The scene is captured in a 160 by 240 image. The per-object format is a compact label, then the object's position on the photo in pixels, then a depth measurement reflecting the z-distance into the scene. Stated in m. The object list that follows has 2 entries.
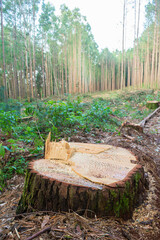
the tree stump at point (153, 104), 8.41
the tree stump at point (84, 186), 1.24
